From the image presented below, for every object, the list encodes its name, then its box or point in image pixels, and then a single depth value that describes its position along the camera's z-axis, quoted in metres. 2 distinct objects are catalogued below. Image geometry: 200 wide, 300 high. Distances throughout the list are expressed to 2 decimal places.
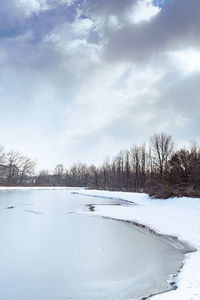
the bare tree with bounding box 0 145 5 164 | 54.34
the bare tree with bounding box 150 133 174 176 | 32.88
